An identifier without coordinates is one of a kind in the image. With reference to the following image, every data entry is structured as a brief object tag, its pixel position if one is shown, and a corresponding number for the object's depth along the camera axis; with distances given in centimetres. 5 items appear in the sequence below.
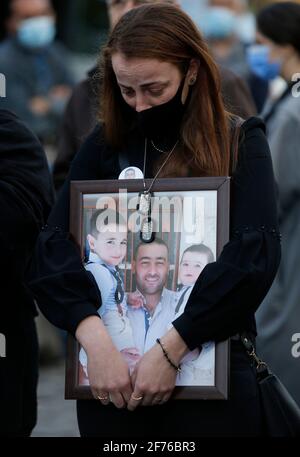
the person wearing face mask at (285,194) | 870
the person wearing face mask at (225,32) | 1305
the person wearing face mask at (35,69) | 1301
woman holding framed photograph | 493
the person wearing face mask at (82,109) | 830
